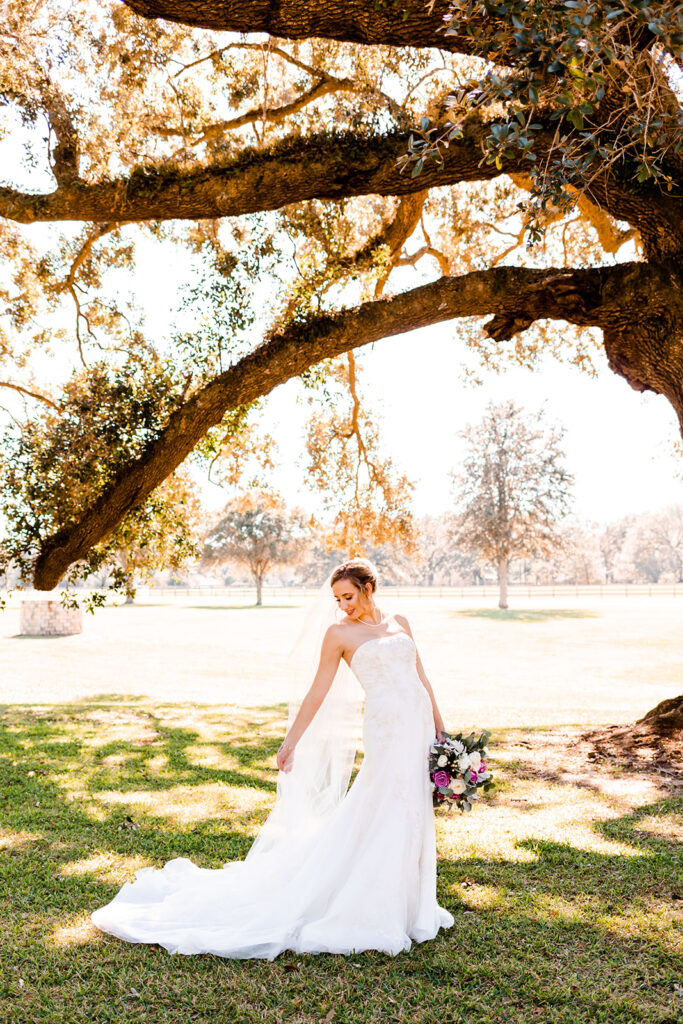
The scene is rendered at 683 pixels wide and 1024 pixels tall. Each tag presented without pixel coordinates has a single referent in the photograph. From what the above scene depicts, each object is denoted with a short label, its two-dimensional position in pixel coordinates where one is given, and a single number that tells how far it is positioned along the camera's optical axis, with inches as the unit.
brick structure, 1186.0
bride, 167.3
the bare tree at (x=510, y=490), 1823.3
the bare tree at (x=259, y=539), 2353.6
